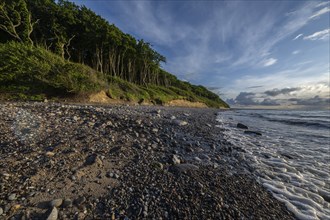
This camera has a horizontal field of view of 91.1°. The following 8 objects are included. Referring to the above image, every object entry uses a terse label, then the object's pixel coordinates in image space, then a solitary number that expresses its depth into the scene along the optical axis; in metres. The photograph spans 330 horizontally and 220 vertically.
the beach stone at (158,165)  4.36
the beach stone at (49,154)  4.23
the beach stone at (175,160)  4.78
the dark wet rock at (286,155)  6.34
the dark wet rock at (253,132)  10.54
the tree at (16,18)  22.69
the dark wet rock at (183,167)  4.29
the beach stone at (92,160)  4.20
